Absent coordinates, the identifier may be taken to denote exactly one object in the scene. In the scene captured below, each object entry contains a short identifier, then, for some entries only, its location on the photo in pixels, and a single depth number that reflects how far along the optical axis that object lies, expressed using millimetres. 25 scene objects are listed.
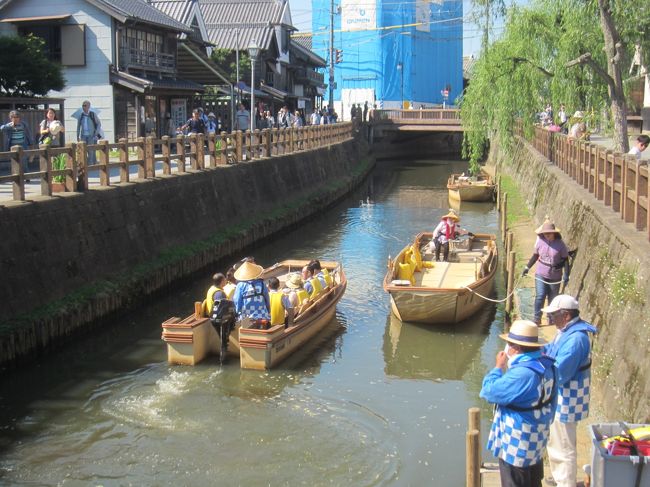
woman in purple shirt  13281
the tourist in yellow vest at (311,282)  16172
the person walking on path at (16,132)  18594
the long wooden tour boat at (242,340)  13656
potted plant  16875
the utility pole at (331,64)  55950
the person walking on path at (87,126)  20359
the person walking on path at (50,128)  19562
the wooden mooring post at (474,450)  7387
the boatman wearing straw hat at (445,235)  19830
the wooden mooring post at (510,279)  15820
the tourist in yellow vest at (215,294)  14305
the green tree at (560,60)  21817
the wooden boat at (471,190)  35719
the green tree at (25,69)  25031
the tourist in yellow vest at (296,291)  15558
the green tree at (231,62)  48594
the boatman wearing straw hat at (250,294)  14008
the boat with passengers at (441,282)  16000
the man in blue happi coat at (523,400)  6492
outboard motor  14039
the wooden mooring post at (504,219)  24000
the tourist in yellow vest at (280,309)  14398
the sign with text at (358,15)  67625
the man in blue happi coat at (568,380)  7289
